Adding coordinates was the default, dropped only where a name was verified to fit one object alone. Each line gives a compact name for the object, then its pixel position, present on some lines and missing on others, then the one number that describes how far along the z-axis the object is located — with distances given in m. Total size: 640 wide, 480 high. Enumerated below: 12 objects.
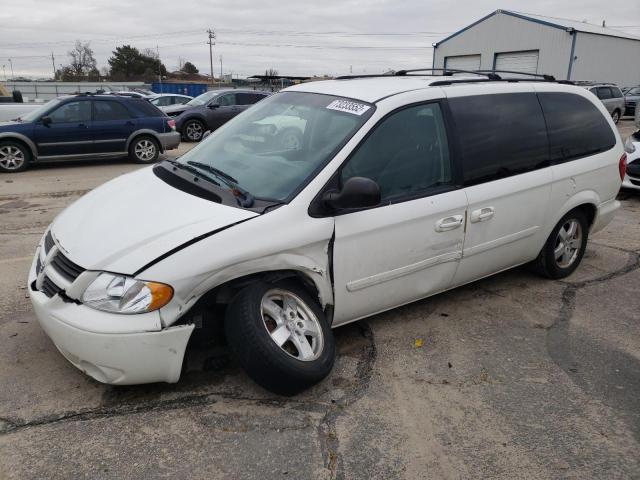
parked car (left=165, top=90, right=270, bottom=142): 15.94
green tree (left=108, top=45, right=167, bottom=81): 77.69
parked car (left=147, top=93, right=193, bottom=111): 20.14
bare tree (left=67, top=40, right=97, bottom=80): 77.81
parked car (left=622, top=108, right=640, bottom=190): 8.20
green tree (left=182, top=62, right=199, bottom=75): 92.46
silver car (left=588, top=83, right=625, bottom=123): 21.18
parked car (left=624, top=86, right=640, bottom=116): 25.42
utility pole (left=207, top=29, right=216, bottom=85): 75.99
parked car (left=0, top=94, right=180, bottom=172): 10.22
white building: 31.73
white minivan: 2.67
